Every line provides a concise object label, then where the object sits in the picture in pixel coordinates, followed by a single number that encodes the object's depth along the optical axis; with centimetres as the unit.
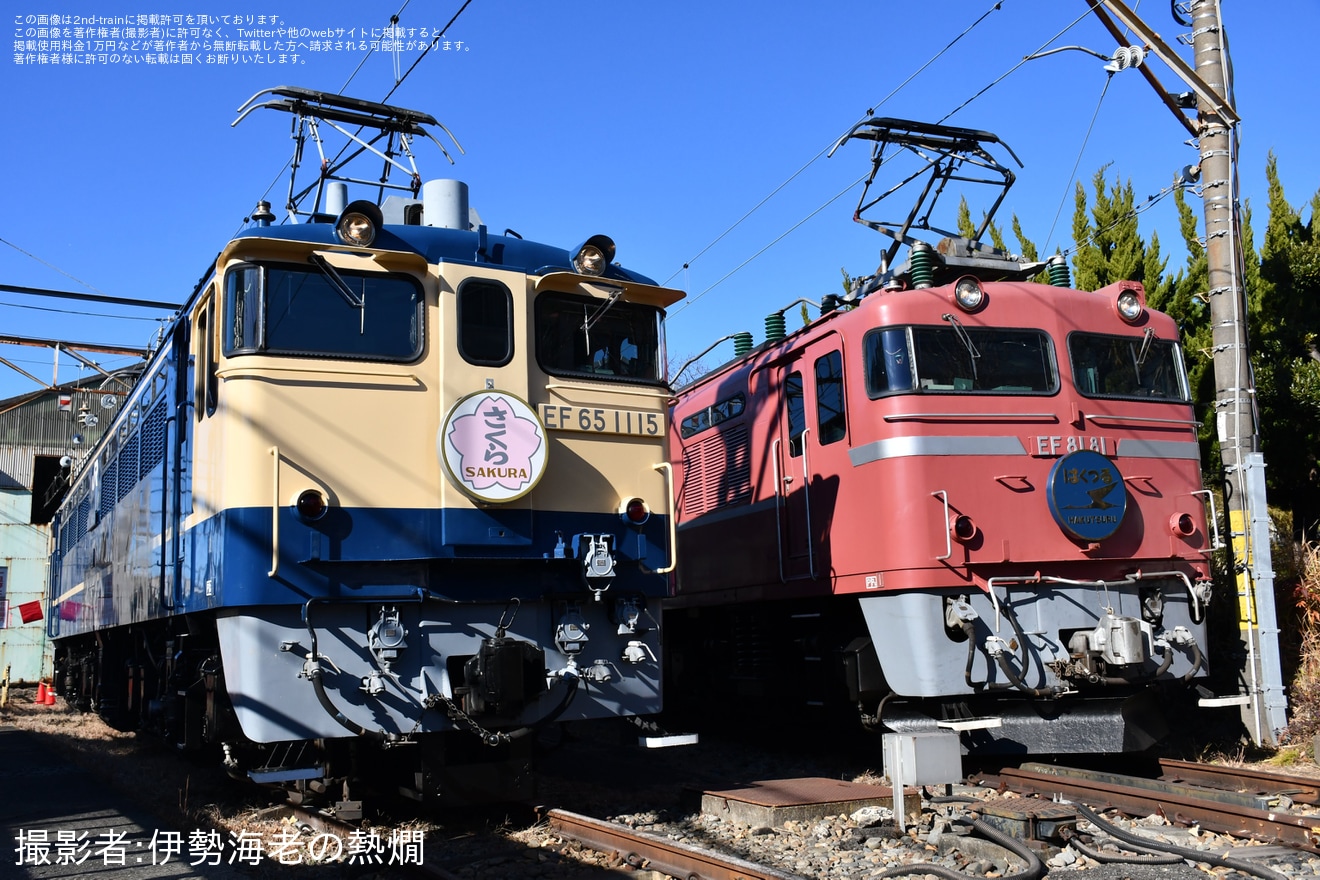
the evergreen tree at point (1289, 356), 1291
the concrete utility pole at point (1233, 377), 943
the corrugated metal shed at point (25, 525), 3038
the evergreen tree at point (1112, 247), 1488
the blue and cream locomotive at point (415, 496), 673
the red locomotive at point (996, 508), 851
